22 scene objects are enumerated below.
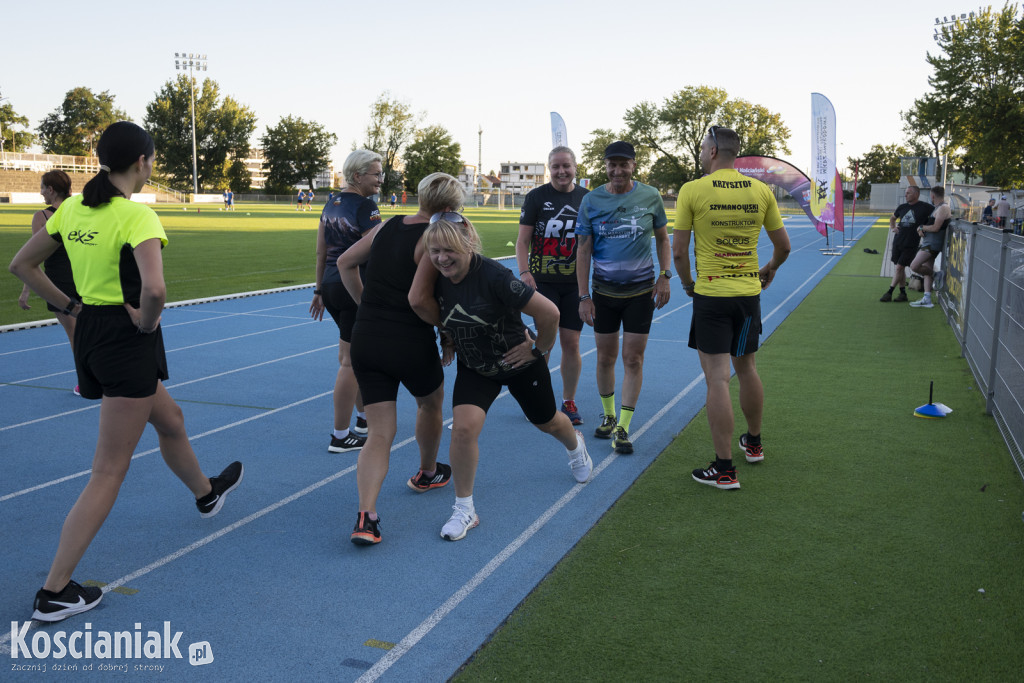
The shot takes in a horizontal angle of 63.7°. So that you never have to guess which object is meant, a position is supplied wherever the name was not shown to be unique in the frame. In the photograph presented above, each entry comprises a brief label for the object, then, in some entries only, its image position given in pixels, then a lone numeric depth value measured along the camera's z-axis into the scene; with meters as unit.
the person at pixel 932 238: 13.14
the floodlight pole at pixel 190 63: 88.88
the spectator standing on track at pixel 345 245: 5.27
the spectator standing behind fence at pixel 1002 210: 26.69
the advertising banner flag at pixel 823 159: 22.91
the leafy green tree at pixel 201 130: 100.19
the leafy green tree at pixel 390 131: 97.12
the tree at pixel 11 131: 103.12
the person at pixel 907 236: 13.83
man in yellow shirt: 4.72
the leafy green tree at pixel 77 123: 120.06
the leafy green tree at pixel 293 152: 101.00
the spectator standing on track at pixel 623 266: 5.68
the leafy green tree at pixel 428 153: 97.62
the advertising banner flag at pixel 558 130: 23.03
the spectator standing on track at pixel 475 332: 3.83
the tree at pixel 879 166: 109.69
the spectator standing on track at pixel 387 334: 4.02
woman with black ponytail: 3.33
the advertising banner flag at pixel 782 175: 23.21
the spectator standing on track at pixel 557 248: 6.19
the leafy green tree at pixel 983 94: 43.56
